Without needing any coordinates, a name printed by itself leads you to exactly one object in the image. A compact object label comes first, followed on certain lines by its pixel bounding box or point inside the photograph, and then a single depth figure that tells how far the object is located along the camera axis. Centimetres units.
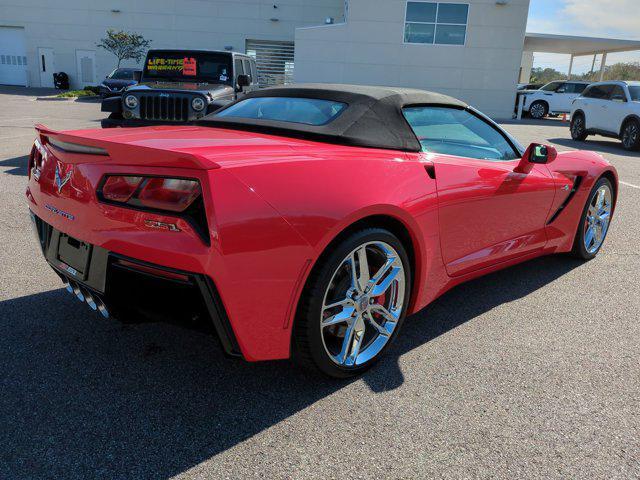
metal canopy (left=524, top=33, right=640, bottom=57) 2841
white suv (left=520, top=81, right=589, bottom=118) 2534
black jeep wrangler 752
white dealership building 2461
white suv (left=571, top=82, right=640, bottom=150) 1353
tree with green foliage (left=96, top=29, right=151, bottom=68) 3172
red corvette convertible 201
